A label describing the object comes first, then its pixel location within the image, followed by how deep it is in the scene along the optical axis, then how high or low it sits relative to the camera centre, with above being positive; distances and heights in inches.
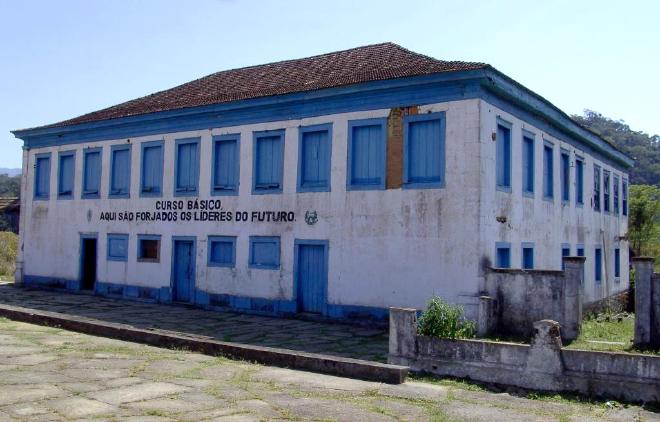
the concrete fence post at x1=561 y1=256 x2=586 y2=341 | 442.0 -19.6
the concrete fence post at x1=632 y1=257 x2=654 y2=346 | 373.7 -19.1
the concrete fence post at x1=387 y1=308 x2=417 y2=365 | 371.9 -39.6
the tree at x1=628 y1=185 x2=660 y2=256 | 1137.4 +89.4
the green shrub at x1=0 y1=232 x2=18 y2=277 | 1073.3 +7.1
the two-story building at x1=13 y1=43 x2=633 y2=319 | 537.3 +75.0
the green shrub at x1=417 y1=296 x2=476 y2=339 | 369.7 -31.5
